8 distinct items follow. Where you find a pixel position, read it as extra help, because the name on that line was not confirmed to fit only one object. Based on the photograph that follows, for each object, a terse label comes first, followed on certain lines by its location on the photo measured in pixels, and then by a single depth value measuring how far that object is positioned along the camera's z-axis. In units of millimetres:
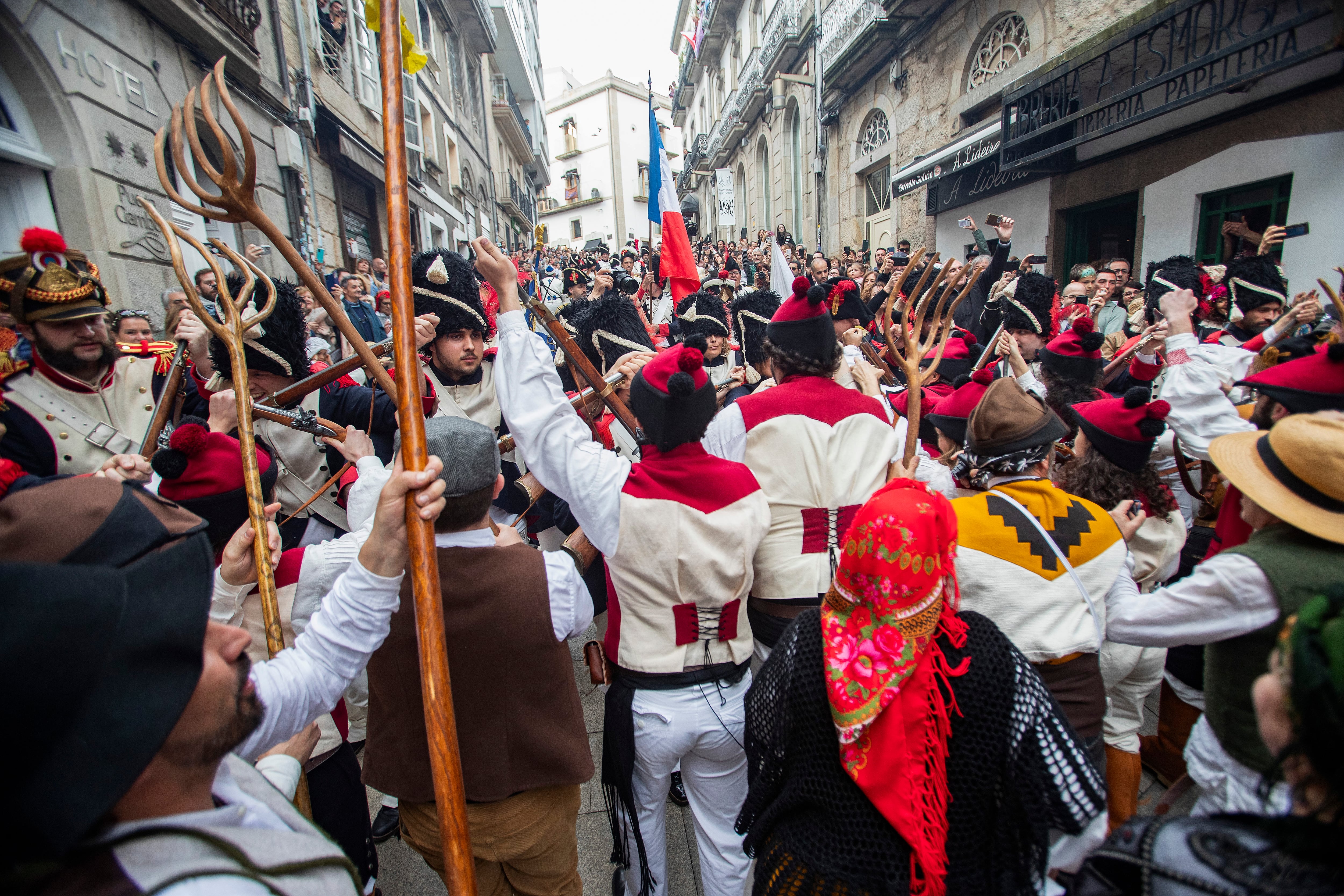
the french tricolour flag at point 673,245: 4832
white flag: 4879
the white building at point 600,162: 53750
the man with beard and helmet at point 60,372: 2719
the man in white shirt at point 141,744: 684
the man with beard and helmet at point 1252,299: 4199
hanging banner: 13148
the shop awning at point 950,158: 11359
